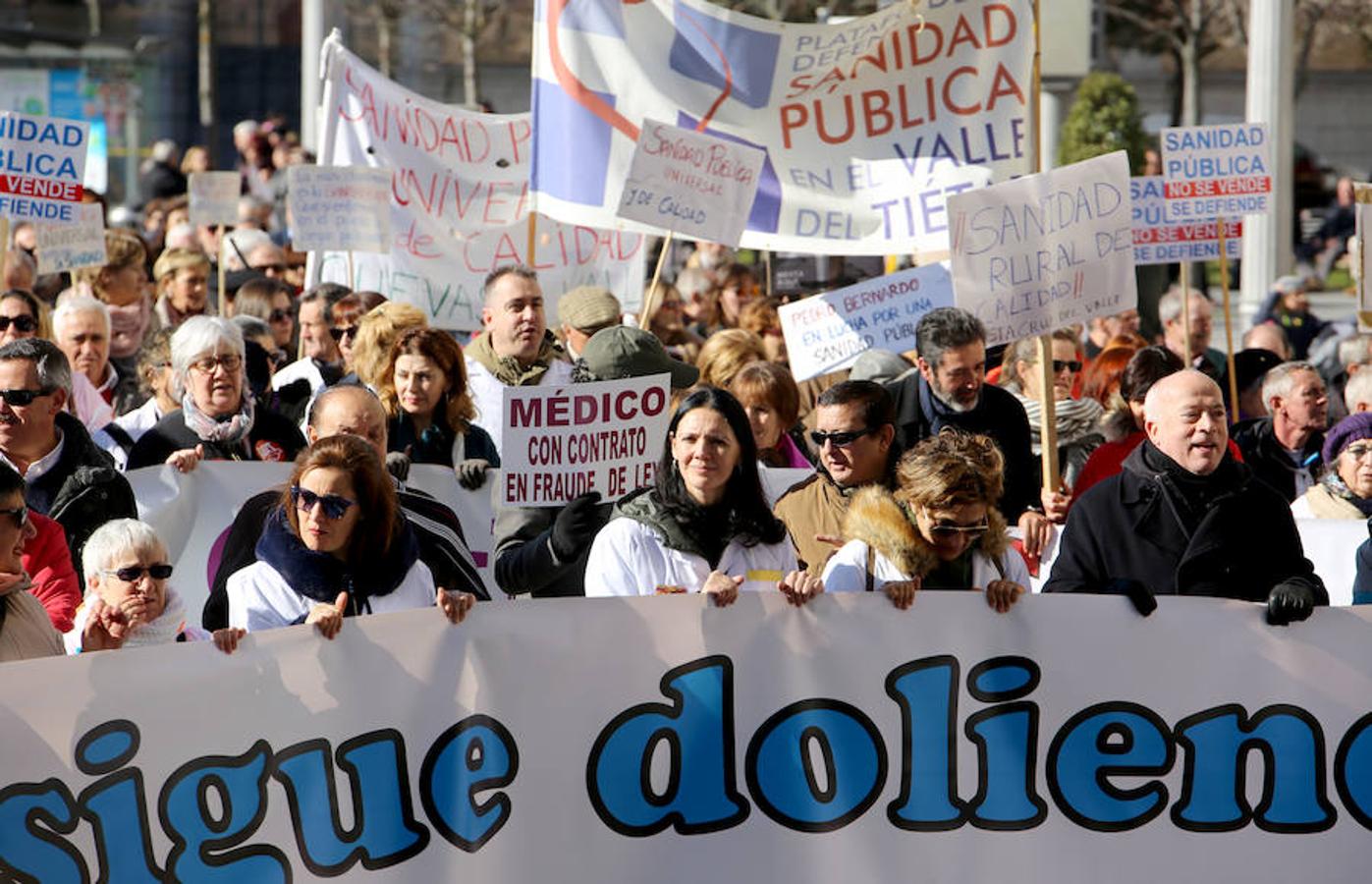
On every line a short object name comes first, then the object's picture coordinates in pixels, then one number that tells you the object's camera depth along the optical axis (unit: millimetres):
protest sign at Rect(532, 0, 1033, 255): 17984
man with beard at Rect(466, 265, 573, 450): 15047
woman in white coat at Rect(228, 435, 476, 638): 9758
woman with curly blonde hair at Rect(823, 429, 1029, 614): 10109
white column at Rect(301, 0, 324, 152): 40344
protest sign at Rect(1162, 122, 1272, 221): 20844
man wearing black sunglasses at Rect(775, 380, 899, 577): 11539
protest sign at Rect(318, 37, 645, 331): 21859
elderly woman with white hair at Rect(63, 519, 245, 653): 10281
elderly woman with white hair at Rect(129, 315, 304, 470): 13398
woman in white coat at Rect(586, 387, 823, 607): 10477
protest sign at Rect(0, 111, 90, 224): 18109
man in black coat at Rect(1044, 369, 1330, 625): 10625
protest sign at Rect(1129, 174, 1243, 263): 21578
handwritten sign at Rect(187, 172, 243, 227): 25609
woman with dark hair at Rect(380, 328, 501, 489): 13484
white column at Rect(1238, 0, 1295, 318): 36625
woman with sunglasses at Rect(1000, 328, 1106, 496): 15672
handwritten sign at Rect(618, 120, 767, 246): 17469
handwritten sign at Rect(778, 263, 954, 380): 17984
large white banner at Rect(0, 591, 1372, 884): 9133
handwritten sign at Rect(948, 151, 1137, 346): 14898
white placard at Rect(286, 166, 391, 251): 21172
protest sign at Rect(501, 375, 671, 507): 11516
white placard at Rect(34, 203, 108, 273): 19312
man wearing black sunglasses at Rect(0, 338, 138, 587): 11945
